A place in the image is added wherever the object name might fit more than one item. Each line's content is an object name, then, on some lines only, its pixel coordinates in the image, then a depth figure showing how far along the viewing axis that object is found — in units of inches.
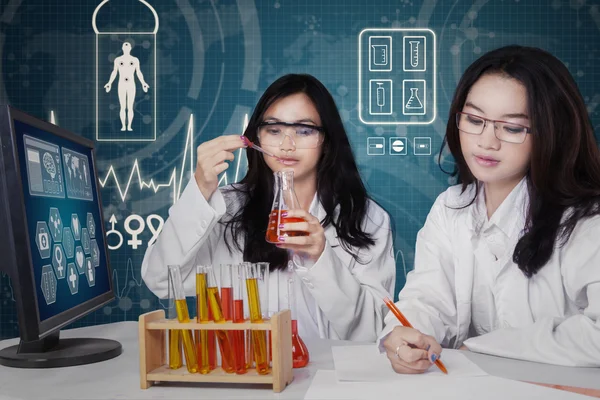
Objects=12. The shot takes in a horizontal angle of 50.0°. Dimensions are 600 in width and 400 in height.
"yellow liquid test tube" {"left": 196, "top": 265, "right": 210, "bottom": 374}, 51.9
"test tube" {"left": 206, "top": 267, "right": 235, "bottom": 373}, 52.1
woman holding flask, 83.2
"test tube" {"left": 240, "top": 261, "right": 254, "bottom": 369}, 52.4
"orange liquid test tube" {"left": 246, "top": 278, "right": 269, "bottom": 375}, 51.9
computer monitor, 54.2
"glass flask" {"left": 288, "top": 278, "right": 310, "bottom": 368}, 59.7
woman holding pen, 68.8
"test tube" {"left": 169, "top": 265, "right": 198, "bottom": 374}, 52.6
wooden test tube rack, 50.5
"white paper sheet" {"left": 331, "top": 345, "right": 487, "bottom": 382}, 55.6
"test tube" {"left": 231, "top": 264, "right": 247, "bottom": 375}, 51.8
